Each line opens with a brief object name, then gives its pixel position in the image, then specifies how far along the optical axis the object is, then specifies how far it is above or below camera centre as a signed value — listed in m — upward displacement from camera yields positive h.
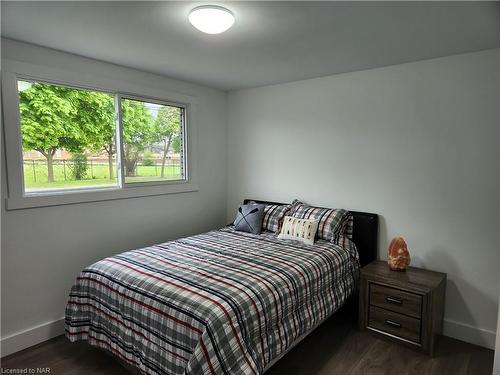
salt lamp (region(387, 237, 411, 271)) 2.66 -0.83
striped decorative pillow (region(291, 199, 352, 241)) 3.01 -0.61
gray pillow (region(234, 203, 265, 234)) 3.35 -0.67
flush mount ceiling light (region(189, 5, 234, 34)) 1.78 +0.79
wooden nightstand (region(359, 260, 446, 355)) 2.39 -1.16
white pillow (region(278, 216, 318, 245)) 2.97 -0.70
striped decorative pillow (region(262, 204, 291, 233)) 3.35 -0.64
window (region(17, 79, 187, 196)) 2.56 +0.16
